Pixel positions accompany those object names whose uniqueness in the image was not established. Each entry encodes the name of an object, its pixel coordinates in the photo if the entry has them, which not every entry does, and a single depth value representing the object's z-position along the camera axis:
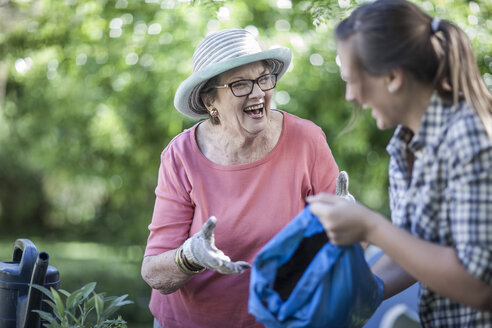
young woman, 1.29
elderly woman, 2.26
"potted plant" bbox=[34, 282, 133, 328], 2.04
